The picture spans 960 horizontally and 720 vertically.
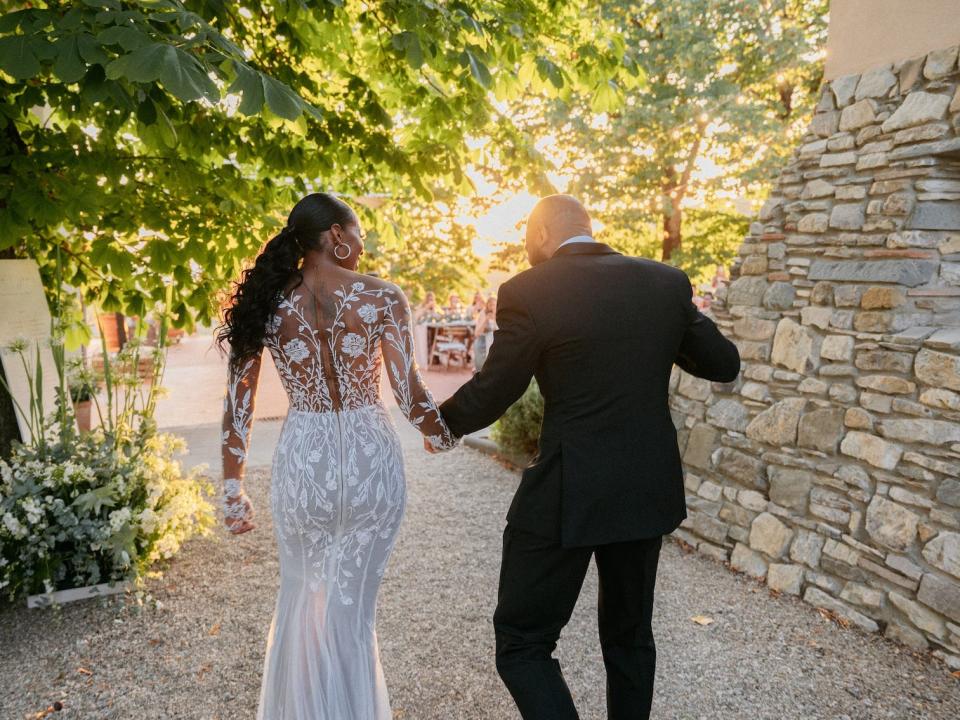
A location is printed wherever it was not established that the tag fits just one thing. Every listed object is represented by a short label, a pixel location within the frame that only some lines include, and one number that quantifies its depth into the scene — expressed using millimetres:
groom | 2092
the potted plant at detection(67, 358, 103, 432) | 4172
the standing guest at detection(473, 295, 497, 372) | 13297
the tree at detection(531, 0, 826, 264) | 11852
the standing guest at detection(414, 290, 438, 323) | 15172
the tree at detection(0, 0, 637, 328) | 3322
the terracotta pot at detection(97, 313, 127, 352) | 17438
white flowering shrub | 3682
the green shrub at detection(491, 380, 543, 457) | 6703
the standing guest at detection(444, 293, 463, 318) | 16344
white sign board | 4324
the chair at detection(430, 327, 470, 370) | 15055
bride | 2303
